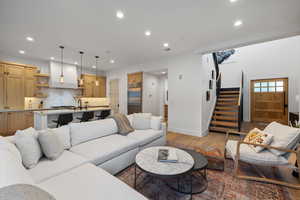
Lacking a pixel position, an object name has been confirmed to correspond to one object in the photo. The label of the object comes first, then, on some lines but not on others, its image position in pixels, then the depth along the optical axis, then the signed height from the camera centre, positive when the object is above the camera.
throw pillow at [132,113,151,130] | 3.31 -0.63
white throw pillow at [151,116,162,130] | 3.33 -0.66
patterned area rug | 1.69 -1.30
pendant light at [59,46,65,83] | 4.09 +1.60
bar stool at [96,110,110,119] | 4.81 -0.62
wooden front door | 5.67 -0.09
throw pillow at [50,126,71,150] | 2.04 -0.62
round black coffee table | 1.77 -1.27
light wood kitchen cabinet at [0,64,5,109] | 4.30 +0.38
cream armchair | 1.89 -0.94
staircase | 4.69 -0.62
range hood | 5.47 +0.97
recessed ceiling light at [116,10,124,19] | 2.40 +1.60
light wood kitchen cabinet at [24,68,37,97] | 4.79 +0.58
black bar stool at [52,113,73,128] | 3.66 -0.63
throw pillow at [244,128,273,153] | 2.09 -0.70
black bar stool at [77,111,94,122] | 4.21 -0.64
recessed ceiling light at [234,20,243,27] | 2.65 +1.59
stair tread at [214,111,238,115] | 5.06 -0.59
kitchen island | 3.47 -0.60
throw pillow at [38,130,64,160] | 1.69 -0.64
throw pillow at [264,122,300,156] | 1.95 -0.62
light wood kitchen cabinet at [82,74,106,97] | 6.62 +0.61
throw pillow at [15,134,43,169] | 1.49 -0.62
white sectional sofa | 1.09 -0.84
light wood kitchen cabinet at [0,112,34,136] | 4.14 -0.82
